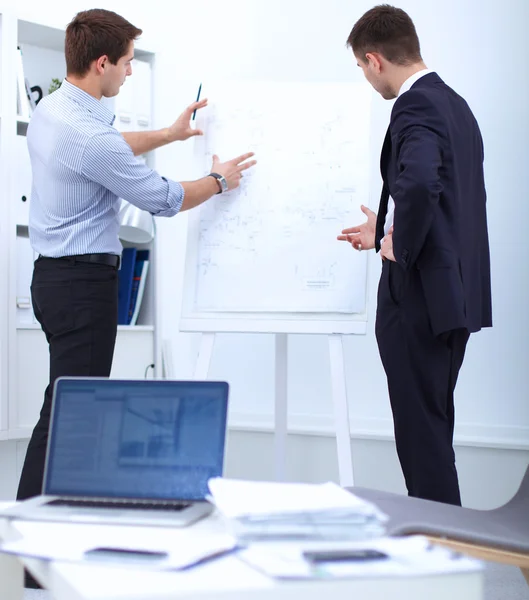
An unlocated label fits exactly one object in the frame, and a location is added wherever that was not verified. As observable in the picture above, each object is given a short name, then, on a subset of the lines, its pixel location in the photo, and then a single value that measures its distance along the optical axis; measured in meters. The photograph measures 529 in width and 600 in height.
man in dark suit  3.82
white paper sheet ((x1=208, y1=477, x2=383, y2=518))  2.34
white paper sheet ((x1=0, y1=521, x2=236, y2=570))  2.21
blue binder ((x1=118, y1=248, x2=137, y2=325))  5.28
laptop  2.89
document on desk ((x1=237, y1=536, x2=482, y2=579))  2.06
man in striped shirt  4.16
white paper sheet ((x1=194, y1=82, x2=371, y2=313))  4.46
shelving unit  4.85
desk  1.98
